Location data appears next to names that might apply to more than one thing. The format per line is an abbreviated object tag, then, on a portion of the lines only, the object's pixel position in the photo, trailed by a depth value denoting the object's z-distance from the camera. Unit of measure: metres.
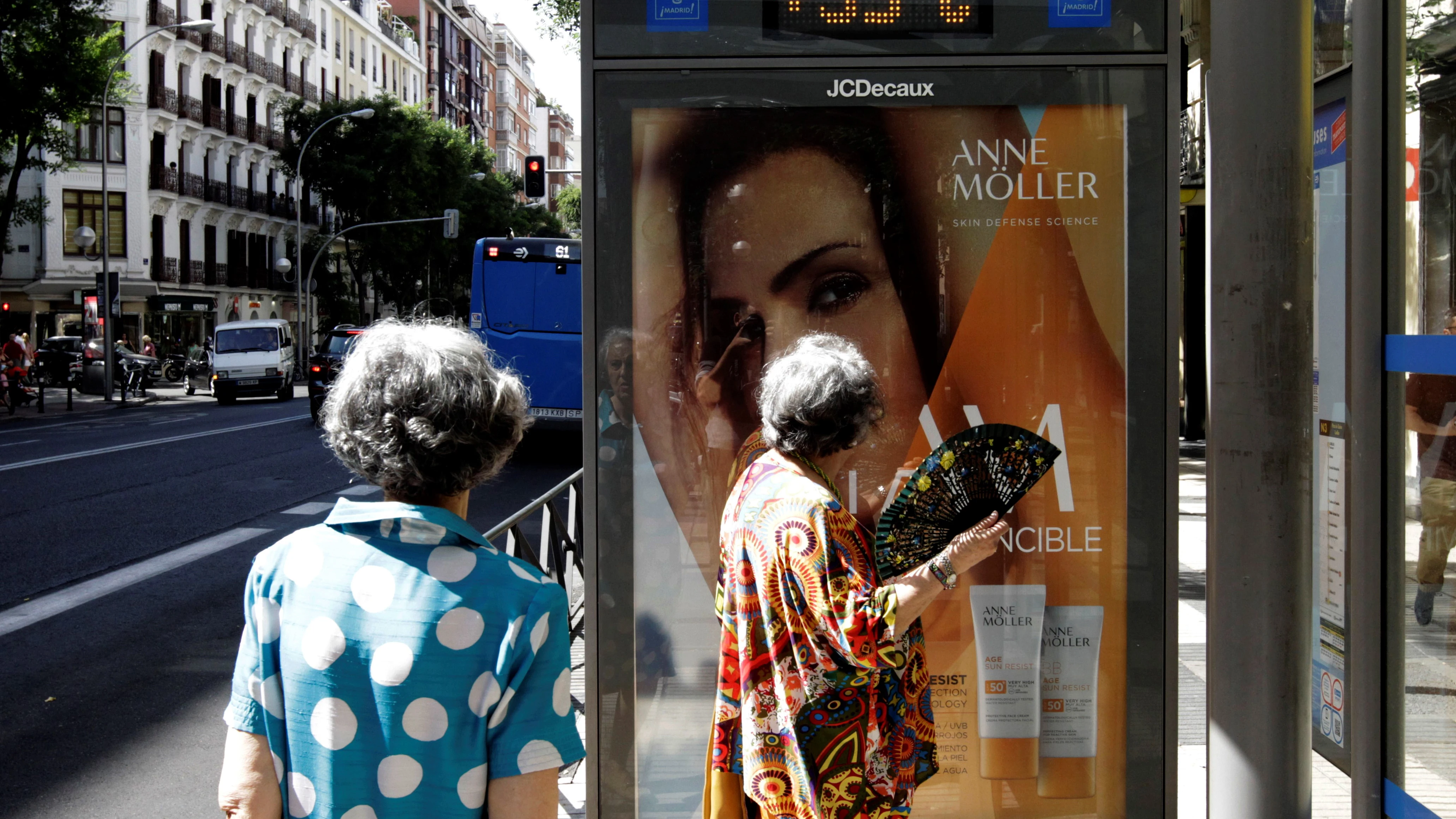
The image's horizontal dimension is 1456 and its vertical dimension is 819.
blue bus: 17.28
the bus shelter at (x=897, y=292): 3.35
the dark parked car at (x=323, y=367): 25.38
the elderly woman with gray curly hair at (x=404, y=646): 1.73
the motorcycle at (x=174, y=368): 42.03
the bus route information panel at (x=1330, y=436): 3.68
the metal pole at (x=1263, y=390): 2.62
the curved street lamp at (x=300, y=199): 45.75
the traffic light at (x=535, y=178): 22.08
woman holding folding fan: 2.39
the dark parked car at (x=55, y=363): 35.53
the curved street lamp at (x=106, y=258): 28.91
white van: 32.31
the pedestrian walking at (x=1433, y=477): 2.51
